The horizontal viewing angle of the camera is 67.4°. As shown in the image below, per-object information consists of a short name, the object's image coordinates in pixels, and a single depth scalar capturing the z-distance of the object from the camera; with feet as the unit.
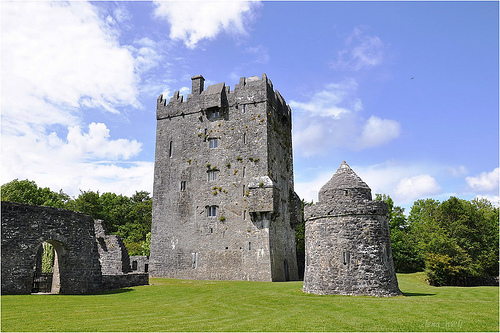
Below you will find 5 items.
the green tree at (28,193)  181.10
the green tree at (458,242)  124.77
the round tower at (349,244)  61.77
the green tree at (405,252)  167.63
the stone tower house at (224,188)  119.85
